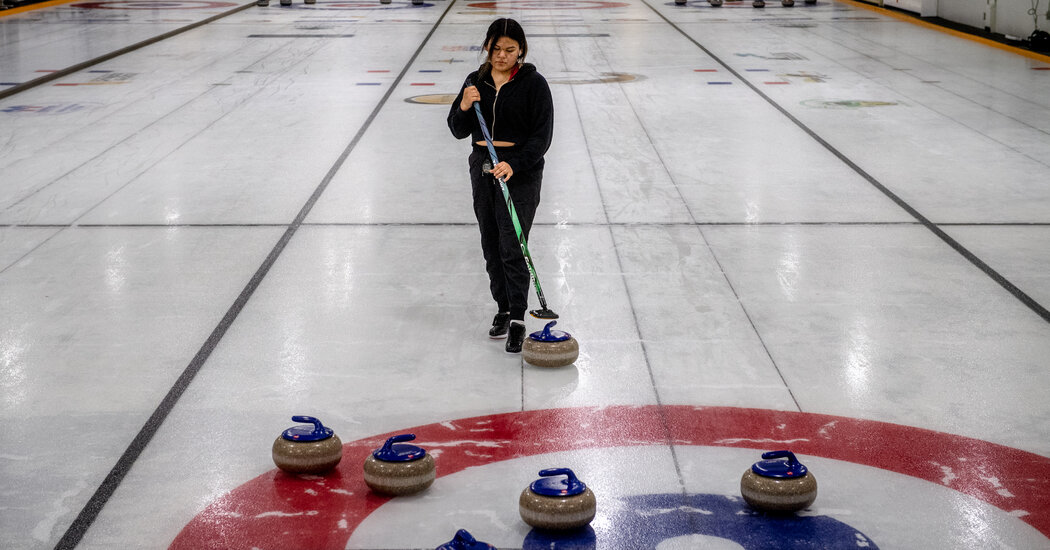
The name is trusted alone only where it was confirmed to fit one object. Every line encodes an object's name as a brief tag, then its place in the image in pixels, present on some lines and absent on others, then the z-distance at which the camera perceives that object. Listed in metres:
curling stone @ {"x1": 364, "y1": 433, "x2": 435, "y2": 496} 3.72
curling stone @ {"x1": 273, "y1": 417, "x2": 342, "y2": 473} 3.86
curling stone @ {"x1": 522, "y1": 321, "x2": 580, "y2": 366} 4.97
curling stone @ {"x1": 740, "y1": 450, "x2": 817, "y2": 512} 3.56
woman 5.07
